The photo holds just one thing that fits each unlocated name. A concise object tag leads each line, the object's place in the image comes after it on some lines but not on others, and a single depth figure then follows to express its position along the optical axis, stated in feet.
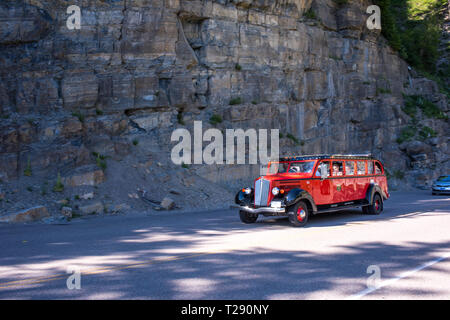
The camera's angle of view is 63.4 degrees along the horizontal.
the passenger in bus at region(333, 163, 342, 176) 44.50
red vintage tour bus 39.01
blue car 79.41
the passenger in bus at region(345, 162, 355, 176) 46.39
